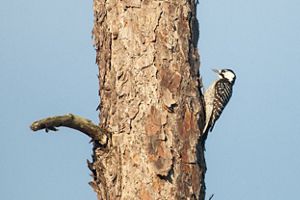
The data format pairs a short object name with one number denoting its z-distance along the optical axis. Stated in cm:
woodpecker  1253
